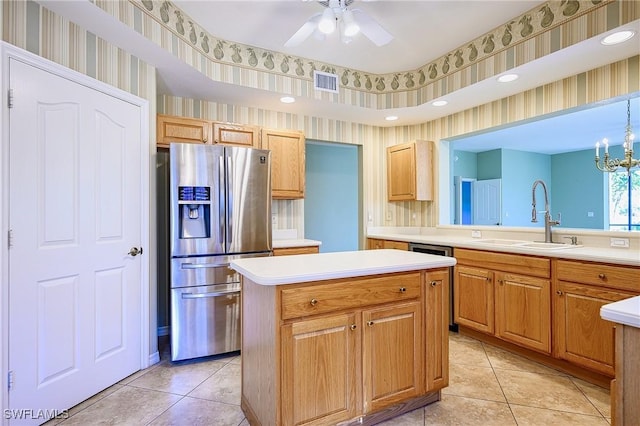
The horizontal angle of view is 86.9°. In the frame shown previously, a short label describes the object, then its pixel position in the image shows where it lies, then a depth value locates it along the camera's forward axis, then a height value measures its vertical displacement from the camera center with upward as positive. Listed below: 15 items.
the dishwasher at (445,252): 3.35 -0.40
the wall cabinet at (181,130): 2.95 +0.75
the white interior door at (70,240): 1.82 -0.16
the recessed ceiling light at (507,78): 2.83 +1.15
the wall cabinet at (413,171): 4.11 +0.52
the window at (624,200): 6.63 +0.23
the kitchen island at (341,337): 1.56 -0.64
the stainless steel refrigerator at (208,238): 2.70 -0.21
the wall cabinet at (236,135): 3.22 +0.77
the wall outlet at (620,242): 2.54 -0.23
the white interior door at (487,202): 7.25 +0.24
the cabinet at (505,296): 2.56 -0.70
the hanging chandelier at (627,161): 3.78 +0.63
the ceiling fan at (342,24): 2.15 +1.24
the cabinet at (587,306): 2.15 -0.66
